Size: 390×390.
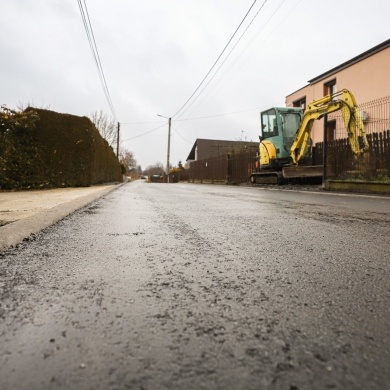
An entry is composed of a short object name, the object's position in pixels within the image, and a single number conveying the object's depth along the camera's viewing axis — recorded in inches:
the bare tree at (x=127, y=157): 2483.0
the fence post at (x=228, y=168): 840.9
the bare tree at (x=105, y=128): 1673.2
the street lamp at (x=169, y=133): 1593.3
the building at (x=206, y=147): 2180.1
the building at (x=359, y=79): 652.1
